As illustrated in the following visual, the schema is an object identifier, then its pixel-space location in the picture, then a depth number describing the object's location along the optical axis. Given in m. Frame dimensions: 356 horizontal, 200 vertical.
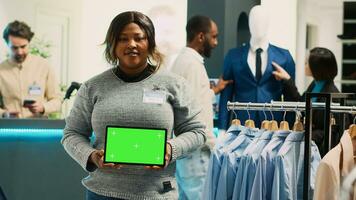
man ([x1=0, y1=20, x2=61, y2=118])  5.53
